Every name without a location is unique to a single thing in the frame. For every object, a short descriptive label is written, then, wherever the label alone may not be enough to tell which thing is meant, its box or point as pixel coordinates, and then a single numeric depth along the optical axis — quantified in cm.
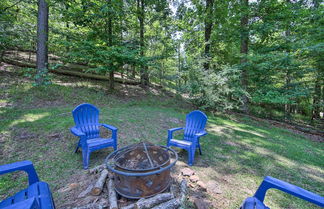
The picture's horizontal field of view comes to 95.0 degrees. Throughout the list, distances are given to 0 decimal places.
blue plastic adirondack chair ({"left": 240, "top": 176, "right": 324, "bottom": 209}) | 123
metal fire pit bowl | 156
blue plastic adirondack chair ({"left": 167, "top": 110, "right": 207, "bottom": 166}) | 264
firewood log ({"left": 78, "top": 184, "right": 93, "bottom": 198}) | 173
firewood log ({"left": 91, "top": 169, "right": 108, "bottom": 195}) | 170
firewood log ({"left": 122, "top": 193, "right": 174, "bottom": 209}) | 146
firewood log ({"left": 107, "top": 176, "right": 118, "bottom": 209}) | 149
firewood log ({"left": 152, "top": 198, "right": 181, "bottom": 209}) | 145
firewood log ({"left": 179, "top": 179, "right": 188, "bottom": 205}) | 161
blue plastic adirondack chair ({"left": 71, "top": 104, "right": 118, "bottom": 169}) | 241
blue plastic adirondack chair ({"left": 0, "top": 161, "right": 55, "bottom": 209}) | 125
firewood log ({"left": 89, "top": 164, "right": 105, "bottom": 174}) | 219
